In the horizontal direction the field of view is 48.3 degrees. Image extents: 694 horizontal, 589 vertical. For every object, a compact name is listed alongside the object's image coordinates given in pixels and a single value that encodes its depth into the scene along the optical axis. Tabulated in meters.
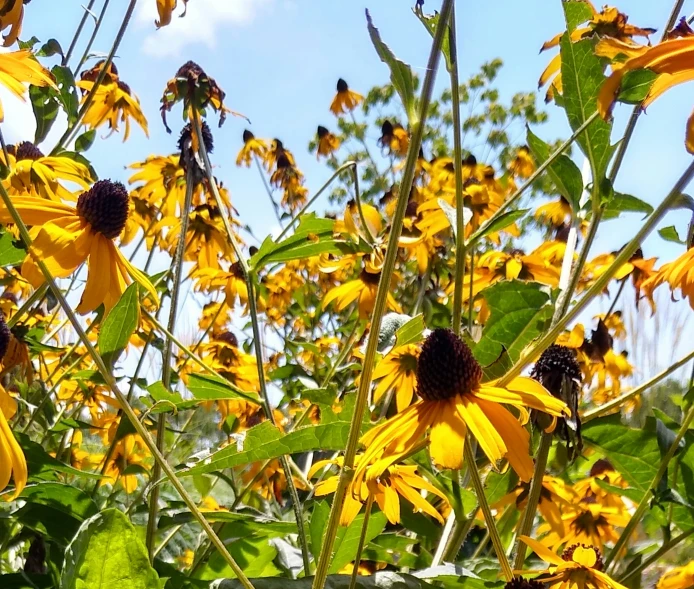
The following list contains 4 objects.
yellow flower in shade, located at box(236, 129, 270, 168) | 2.54
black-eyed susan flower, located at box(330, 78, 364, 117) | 3.07
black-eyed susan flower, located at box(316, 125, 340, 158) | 3.10
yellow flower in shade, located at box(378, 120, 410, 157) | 2.80
